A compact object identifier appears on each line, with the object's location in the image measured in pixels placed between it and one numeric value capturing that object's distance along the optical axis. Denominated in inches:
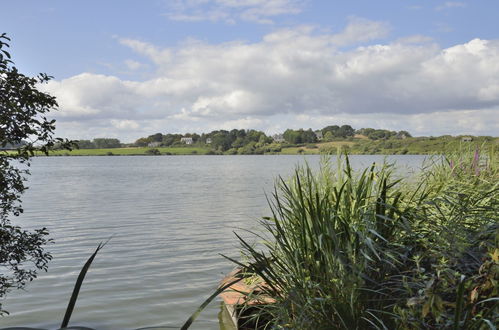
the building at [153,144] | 5994.1
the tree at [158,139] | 6082.7
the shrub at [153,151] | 5670.3
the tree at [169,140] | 6033.5
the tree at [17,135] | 174.7
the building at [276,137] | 5103.3
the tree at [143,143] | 6122.1
